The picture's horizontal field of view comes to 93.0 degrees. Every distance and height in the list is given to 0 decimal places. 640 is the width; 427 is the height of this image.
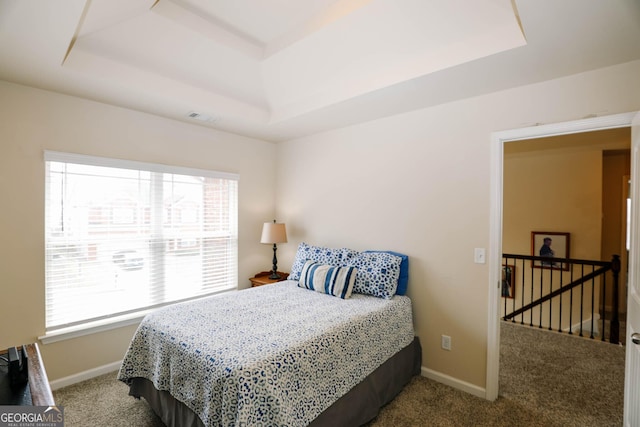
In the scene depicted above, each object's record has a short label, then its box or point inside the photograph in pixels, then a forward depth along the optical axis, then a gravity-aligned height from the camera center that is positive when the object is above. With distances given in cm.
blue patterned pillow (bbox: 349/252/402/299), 267 -57
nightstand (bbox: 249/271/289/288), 365 -85
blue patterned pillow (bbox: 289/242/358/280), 305 -47
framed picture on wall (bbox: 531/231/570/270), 448 -52
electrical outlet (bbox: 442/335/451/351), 264 -114
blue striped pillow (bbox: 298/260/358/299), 271 -63
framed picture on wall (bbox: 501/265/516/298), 486 -113
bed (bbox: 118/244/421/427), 153 -89
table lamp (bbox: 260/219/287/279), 366 -28
